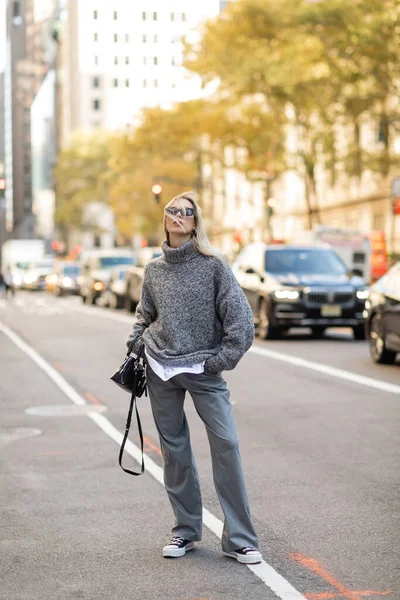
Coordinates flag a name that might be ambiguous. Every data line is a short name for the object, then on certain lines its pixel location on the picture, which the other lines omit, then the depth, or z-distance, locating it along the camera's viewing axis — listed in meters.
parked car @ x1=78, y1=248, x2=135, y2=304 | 43.22
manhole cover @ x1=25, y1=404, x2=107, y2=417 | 11.61
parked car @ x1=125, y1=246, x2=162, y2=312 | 34.53
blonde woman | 5.73
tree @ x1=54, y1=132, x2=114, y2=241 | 102.06
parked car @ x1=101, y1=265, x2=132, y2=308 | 37.50
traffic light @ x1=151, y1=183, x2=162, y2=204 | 53.22
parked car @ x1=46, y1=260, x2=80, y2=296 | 59.72
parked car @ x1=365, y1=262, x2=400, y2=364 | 15.61
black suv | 21.50
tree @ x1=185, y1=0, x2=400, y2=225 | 34.00
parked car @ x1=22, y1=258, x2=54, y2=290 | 76.44
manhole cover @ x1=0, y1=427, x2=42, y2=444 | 9.96
